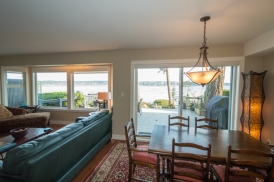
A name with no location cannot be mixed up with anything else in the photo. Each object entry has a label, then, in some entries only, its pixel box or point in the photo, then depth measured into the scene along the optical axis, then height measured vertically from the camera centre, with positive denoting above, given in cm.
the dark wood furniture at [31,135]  230 -94
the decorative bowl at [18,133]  234 -84
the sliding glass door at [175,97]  332 -24
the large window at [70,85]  463 +6
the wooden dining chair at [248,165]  122 -73
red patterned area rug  211 -144
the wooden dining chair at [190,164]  134 -78
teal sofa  126 -80
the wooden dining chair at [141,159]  183 -103
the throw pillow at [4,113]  383 -78
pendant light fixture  176 +18
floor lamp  271 -29
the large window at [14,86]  466 +1
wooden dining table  156 -72
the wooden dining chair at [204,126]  250 -71
